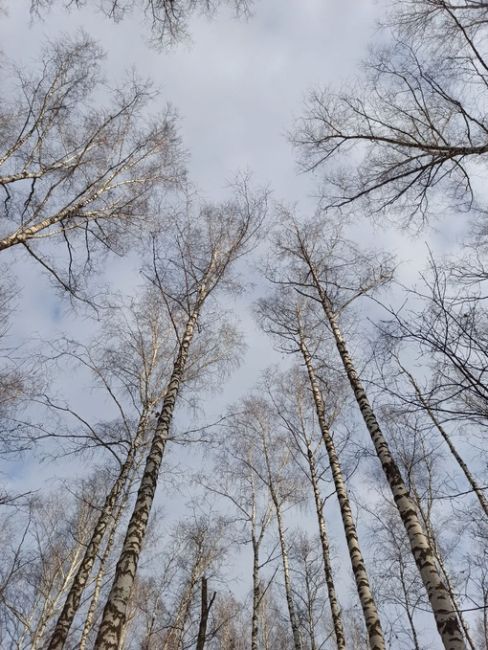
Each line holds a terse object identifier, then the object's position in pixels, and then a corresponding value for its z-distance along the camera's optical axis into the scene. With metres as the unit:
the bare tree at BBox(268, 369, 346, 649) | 7.98
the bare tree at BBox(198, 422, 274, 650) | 10.09
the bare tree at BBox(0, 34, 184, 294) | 7.52
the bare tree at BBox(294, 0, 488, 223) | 5.79
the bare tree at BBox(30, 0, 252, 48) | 5.81
